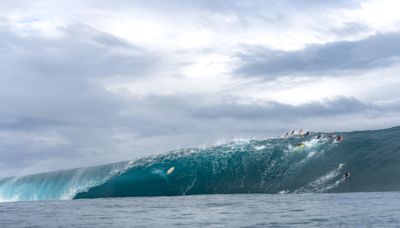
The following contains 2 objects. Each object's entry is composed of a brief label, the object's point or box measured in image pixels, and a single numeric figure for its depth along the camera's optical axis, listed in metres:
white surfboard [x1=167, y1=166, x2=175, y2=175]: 64.25
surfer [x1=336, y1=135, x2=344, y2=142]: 64.11
